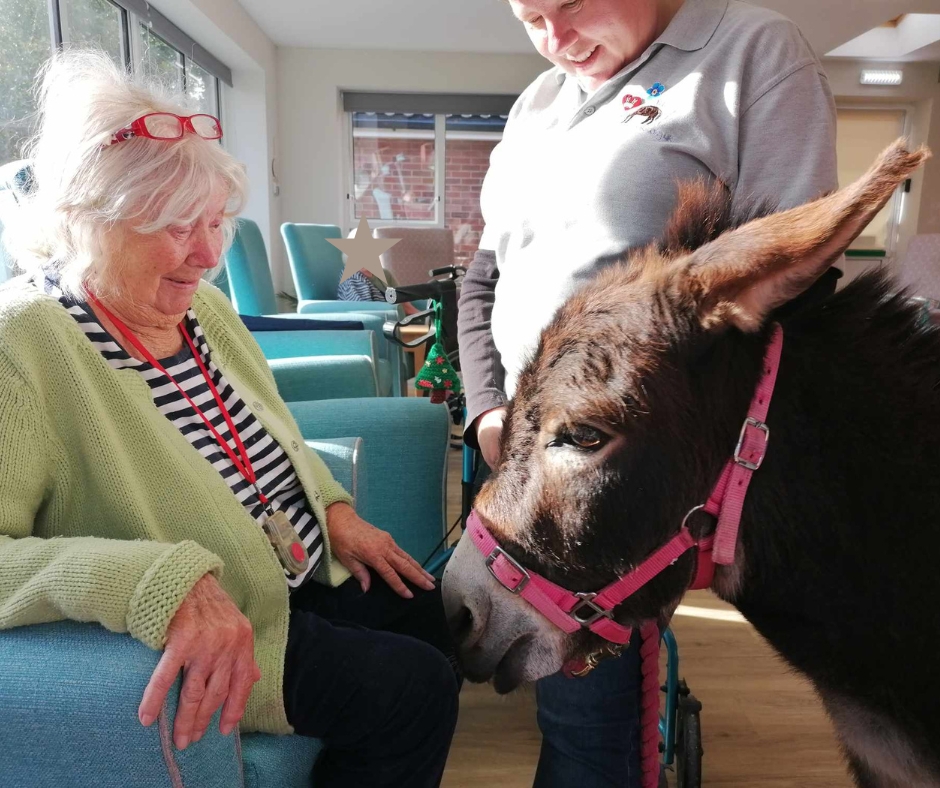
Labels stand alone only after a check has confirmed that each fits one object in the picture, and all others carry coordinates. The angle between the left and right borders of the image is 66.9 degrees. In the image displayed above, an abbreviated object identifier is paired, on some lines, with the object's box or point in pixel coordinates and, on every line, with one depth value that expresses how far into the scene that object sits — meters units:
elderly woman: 0.89
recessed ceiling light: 8.53
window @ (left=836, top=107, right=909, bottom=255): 9.03
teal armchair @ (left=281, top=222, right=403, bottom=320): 6.09
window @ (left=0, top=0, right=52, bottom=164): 3.22
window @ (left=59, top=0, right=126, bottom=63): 4.28
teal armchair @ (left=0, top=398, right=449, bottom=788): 0.82
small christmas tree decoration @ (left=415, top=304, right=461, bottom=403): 2.12
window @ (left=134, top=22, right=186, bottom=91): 5.38
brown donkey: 0.78
